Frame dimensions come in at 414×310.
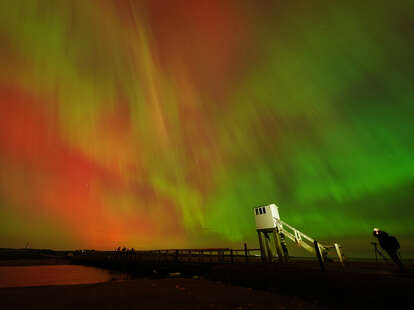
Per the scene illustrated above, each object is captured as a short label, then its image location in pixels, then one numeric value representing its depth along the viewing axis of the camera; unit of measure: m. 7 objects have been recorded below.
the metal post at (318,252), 12.56
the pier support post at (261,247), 21.46
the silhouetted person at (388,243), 11.63
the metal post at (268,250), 21.63
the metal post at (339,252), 15.49
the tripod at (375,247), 16.58
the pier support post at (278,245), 19.71
